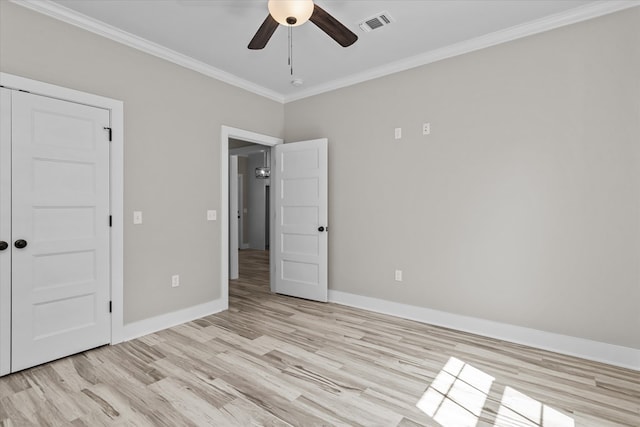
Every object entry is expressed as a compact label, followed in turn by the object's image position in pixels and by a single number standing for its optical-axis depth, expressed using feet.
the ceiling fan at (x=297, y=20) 6.26
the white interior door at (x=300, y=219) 13.44
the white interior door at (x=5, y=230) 7.54
